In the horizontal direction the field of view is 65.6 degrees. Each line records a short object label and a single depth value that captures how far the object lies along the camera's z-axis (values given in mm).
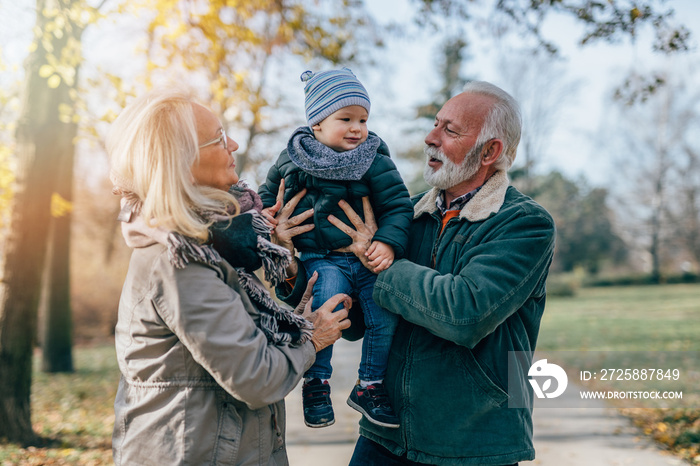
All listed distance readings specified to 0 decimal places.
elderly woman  1657
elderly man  2027
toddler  2314
